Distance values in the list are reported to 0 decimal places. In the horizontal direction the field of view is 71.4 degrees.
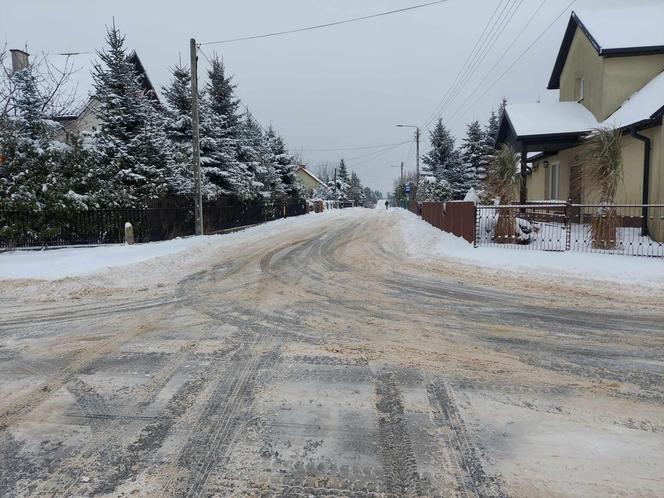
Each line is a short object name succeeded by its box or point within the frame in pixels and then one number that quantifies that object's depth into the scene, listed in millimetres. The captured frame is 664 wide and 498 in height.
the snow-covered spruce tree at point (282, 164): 38031
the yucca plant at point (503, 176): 16125
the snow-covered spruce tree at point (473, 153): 34969
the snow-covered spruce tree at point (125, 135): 17078
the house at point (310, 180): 90500
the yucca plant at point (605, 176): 11586
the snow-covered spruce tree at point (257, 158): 27672
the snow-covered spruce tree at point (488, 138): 33850
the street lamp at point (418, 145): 44288
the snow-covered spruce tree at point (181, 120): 21281
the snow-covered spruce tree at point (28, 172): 14391
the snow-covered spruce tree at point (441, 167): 37500
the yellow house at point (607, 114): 13266
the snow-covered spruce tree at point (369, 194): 179050
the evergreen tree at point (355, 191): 106688
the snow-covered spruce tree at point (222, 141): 22594
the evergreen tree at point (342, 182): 93356
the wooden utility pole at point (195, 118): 18019
